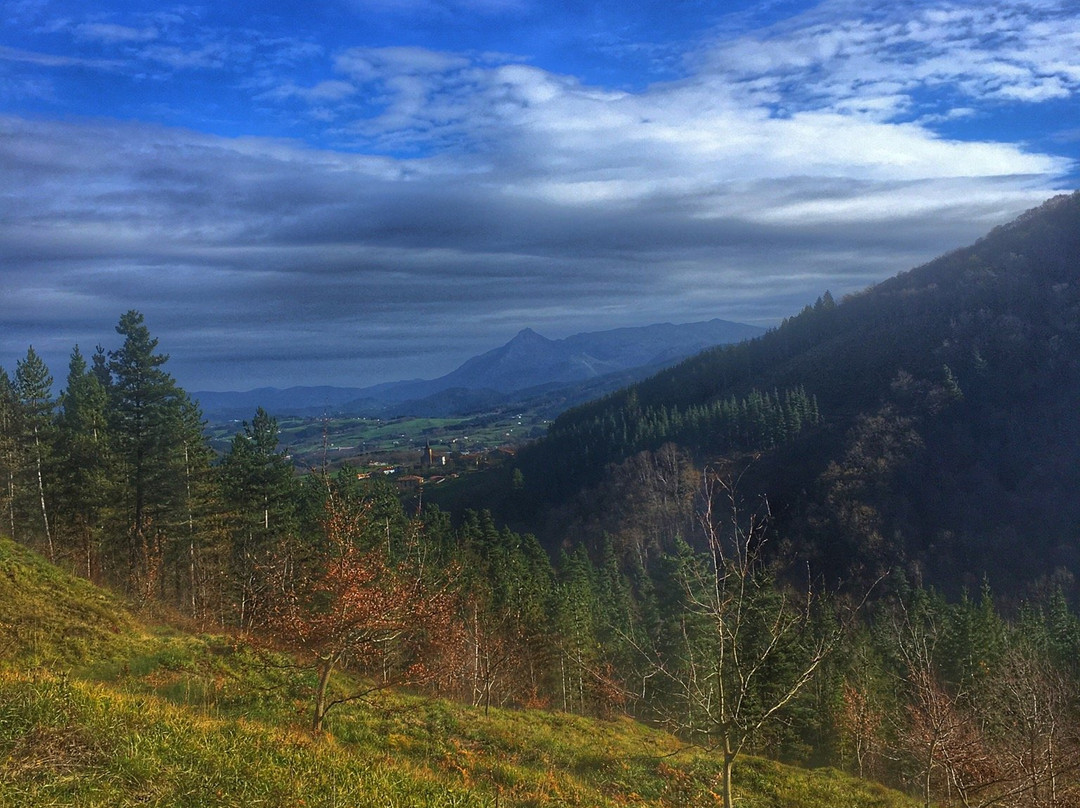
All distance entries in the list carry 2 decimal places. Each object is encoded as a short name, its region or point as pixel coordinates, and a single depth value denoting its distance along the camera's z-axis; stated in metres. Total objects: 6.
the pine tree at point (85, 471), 33.41
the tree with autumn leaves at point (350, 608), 12.54
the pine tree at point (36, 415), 34.34
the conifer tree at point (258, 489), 35.28
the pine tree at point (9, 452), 34.08
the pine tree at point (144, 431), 33.62
